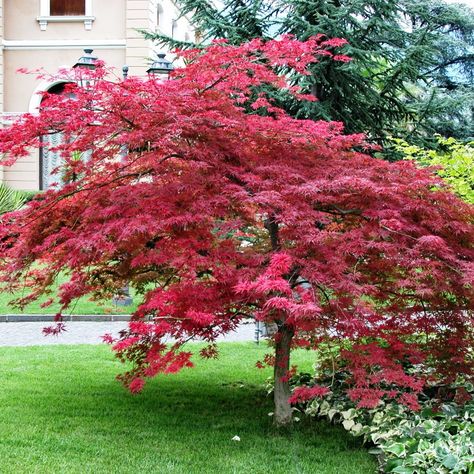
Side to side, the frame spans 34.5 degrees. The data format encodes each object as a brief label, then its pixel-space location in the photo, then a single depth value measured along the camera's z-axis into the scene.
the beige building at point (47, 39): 19.84
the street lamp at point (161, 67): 7.93
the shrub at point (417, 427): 4.51
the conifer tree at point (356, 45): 13.07
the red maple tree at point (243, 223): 4.92
